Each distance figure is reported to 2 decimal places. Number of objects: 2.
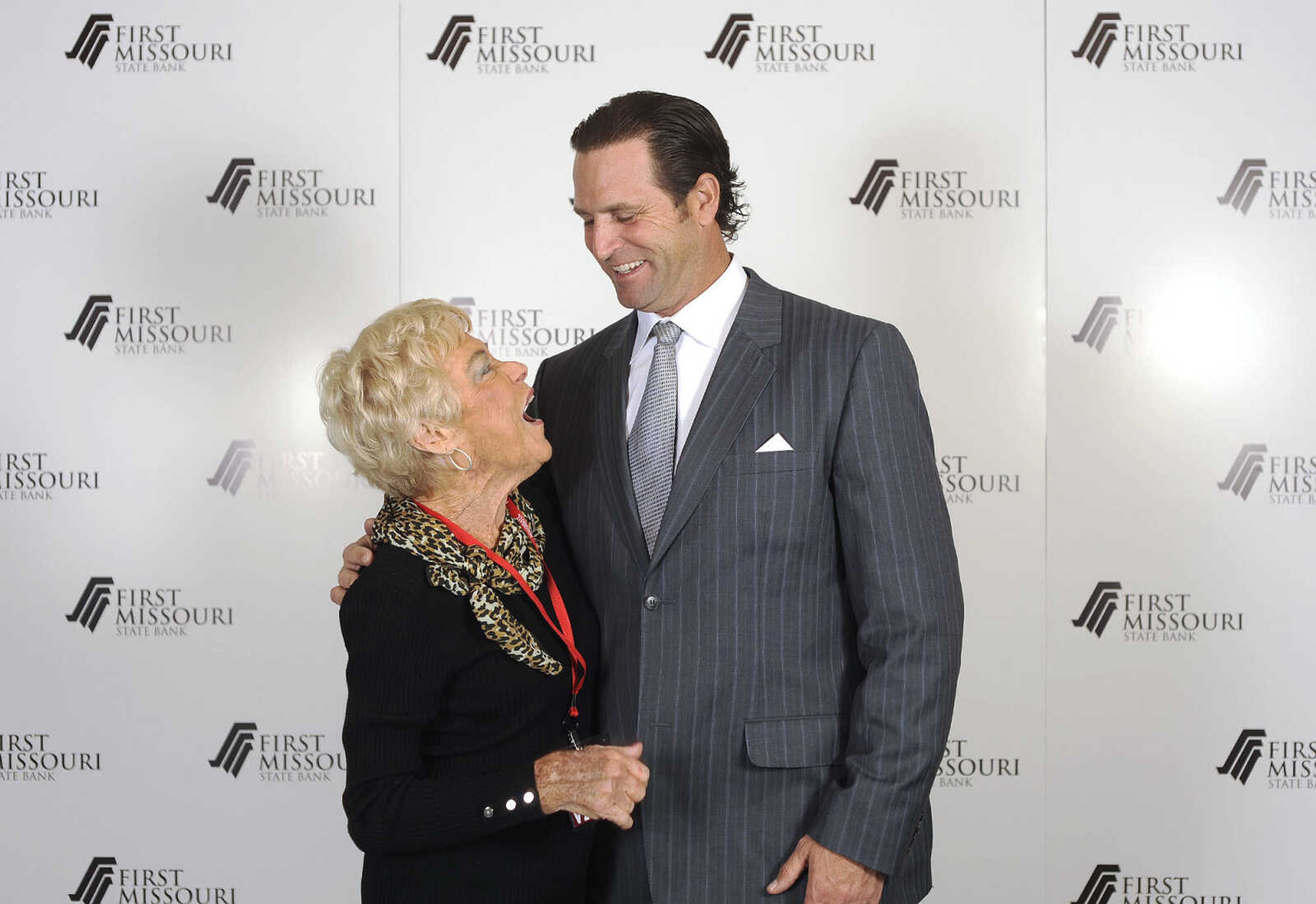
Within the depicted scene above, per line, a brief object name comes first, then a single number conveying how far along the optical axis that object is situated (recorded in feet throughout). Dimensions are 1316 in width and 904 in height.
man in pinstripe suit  5.71
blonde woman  5.32
